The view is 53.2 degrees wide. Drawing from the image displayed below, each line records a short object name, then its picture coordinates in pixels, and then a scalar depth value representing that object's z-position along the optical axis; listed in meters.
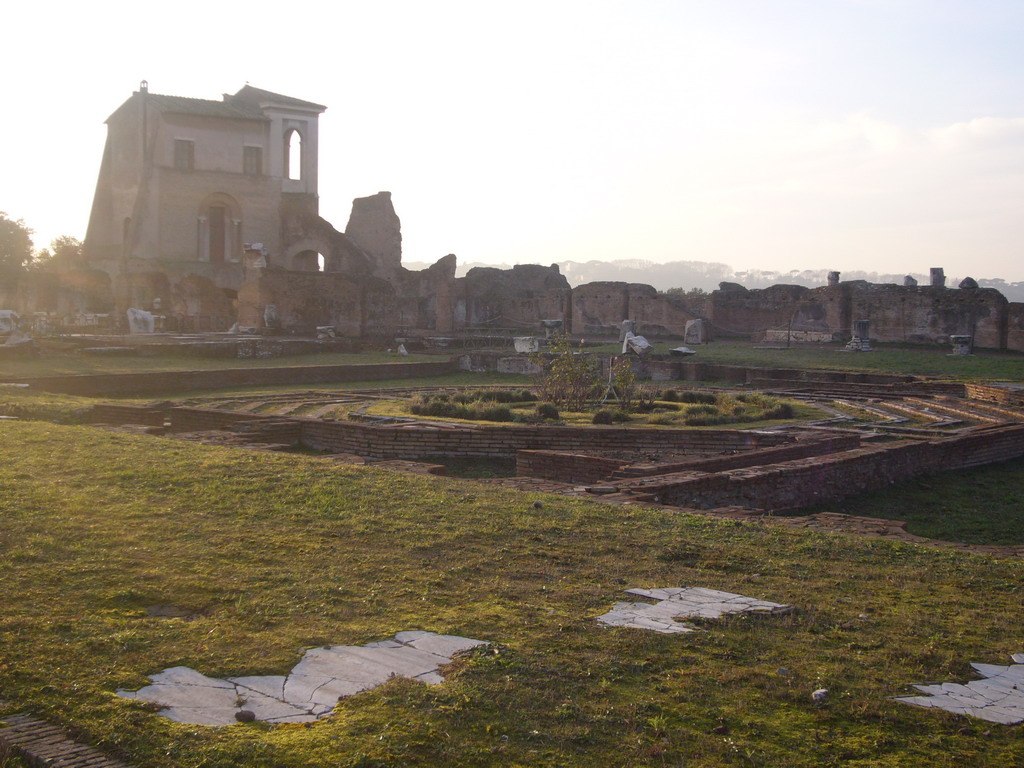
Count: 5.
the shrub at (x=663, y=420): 12.10
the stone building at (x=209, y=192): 37.94
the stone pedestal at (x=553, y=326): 29.39
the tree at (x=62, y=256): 39.09
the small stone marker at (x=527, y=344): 22.91
